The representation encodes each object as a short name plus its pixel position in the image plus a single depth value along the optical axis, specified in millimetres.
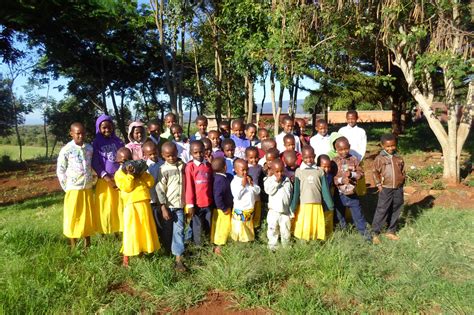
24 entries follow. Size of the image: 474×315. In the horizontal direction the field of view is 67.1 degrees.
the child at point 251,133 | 5145
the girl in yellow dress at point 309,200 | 4012
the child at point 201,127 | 5154
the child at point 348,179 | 4312
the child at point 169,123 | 5126
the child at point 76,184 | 3990
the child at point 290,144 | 4512
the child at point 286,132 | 4965
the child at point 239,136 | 4968
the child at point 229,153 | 4422
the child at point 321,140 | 5031
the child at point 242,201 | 3885
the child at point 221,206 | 3904
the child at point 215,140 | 4723
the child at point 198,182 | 3797
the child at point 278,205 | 3873
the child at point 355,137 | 4951
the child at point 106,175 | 4193
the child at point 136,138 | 4281
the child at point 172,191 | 3736
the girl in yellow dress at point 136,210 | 3516
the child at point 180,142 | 4817
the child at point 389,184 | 4434
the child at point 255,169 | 4277
